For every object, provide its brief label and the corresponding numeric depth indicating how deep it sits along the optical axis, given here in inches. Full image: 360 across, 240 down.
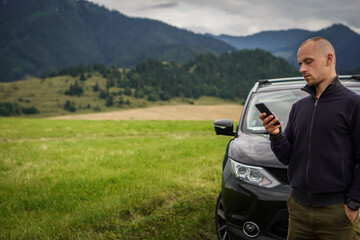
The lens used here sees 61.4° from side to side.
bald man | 66.6
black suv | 97.6
